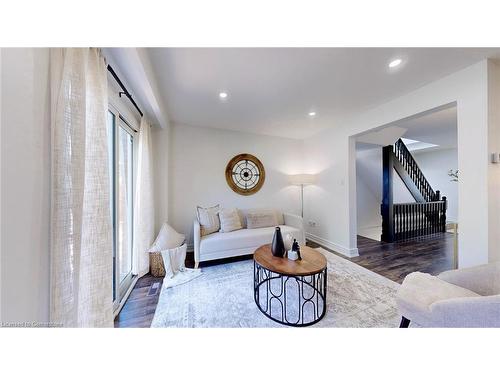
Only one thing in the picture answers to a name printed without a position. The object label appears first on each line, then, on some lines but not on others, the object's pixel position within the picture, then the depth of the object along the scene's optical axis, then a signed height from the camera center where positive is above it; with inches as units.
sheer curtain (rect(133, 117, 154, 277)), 88.6 -10.6
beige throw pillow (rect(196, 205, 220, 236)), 115.4 -22.2
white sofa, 103.3 -34.0
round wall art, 141.0 +10.9
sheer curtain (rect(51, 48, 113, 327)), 30.2 -1.8
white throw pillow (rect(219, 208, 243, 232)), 118.8 -23.0
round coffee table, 60.2 -45.6
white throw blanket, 85.6 -43.3
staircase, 146.3 -17.4
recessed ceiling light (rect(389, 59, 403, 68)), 63.2 +45.9
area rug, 59.7 -46.1
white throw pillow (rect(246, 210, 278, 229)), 126.9 -23.9
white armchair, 35.5 -27.8
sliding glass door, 66.9 -4.5
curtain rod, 54.2 +36.3
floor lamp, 149.0 +6.8
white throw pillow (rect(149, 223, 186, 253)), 94.2 -29.9
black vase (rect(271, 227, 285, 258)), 73.0 -25.0
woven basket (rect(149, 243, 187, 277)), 90.6 -40.5
